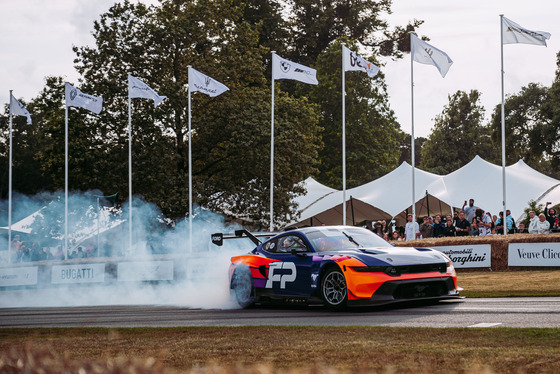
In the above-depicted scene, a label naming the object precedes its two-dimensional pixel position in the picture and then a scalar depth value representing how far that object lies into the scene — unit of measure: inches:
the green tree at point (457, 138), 3189.0
